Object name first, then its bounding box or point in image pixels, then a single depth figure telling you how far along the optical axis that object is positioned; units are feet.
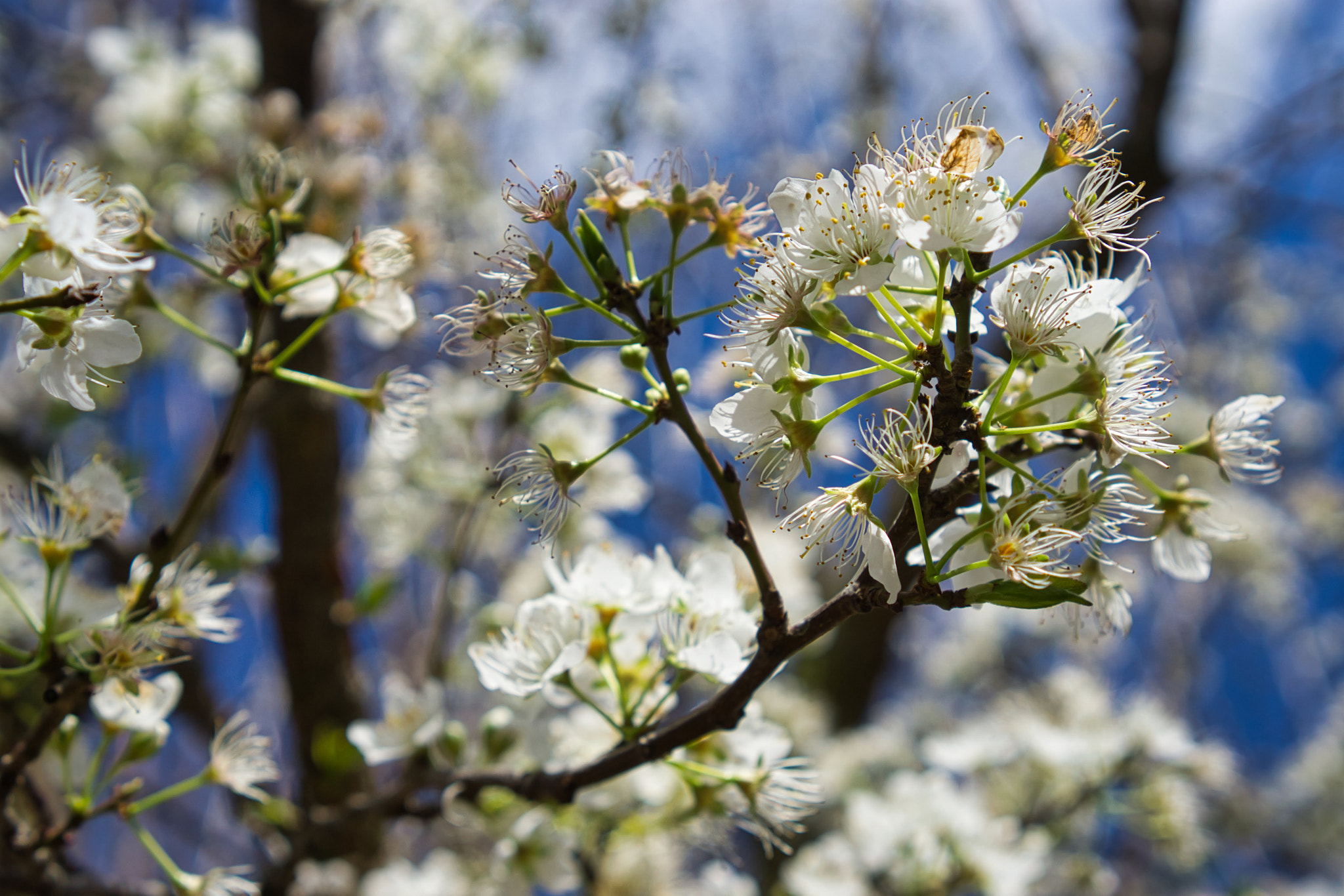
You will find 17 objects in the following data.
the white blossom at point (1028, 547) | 1.72
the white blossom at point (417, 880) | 2.52
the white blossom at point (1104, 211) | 1.76
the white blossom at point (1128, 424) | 1.74
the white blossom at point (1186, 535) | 1.81
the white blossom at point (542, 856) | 2.03
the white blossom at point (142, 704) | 1.85
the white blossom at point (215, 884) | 1.89
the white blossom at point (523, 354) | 1.76
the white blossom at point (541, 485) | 1.80
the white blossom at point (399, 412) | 1.90
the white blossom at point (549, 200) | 1.78
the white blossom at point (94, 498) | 1.84
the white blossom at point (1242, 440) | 1.82
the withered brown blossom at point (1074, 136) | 1.76
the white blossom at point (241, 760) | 1.91
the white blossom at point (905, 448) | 1.72
